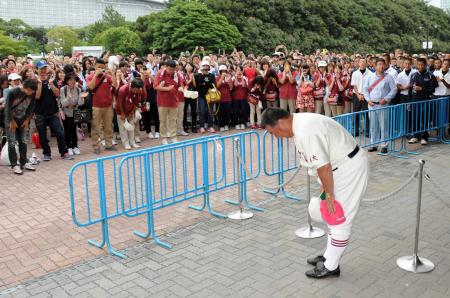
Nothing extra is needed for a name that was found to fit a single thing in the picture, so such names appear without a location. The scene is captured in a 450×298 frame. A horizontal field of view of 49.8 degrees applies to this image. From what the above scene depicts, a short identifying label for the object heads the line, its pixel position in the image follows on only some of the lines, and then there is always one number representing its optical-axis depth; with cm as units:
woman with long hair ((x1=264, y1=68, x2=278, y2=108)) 1330
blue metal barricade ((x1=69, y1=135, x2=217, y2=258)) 539
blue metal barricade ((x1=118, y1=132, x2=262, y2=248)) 584
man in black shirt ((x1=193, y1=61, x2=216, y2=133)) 1302
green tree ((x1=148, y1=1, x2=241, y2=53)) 3306
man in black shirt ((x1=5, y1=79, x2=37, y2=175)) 915
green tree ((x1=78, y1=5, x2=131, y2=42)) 8550
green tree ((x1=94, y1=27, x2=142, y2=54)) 3996
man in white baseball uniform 429
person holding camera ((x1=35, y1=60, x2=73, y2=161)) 1028
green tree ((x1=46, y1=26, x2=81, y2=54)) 9996
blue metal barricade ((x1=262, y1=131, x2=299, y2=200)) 740
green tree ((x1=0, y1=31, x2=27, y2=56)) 7269
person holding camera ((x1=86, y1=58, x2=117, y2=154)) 1064
